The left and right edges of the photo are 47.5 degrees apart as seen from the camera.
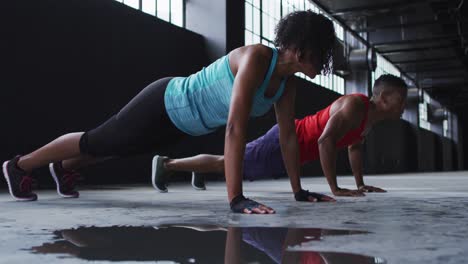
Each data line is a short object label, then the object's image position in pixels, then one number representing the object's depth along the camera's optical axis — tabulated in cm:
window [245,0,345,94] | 768
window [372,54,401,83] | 1371
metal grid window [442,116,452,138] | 2279
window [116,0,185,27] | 566
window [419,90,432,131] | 1859
